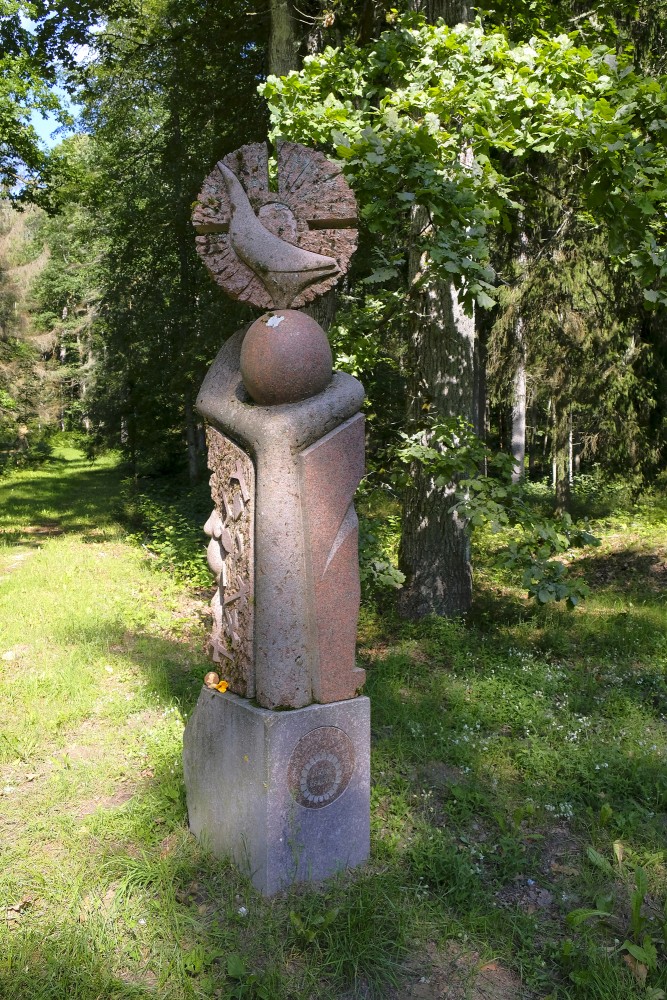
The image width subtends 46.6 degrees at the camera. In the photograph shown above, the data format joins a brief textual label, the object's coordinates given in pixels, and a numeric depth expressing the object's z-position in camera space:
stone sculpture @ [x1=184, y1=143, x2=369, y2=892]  3.46
